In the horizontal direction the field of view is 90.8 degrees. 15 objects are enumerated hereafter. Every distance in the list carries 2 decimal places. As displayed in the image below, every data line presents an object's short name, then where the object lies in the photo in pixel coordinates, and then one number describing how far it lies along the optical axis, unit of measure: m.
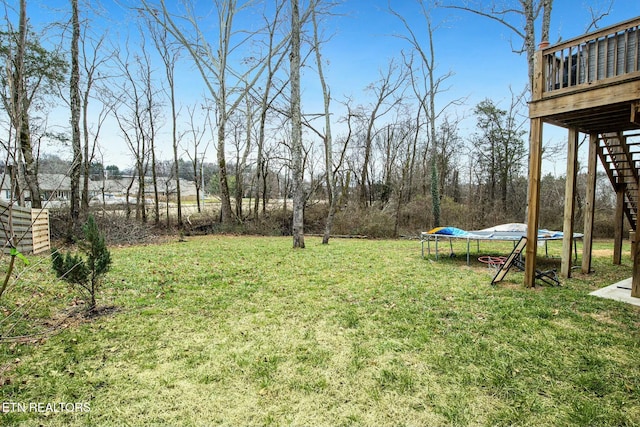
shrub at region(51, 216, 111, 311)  3.45
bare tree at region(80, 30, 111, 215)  11.86
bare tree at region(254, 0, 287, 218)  15.58
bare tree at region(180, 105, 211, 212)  17.58
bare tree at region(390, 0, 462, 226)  15.08
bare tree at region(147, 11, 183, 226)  15.45
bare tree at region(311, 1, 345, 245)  14.59
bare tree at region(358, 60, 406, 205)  14.94
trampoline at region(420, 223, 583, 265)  7.07
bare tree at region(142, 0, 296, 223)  14.34
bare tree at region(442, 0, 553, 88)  9.87
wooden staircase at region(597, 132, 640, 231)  6.01
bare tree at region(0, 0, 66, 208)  9.00
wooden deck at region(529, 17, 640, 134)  3.90
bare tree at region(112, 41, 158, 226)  15.38
